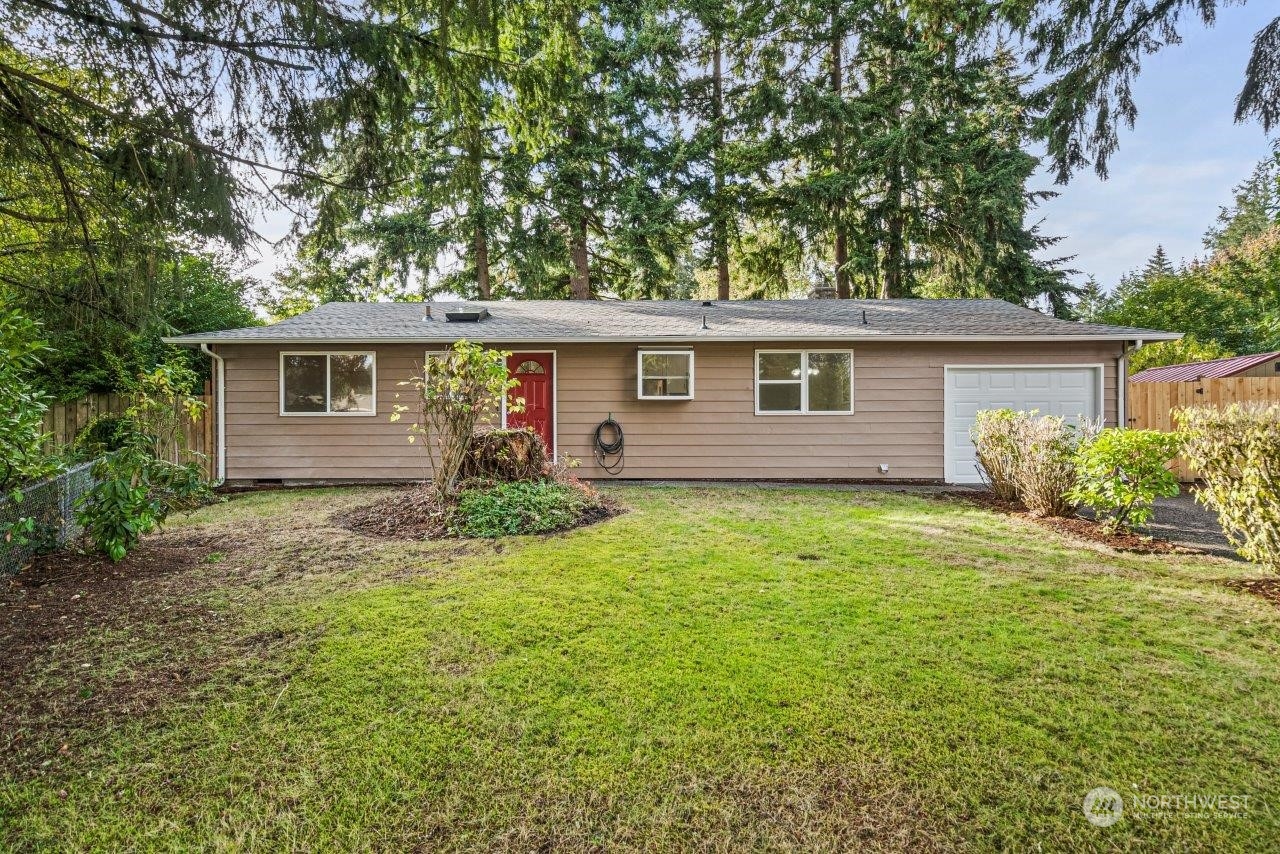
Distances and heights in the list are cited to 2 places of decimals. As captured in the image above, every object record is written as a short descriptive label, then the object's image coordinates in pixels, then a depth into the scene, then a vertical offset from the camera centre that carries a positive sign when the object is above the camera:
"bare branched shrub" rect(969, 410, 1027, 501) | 6.10 -0.28
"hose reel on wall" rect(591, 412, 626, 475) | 8.08 -0.28
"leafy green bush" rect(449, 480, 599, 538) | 4.98 -0.80
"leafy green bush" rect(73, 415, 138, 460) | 4.69 -0.13
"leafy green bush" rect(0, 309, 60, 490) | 3.11 +0.13
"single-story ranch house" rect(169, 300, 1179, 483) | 7.82 +0.48
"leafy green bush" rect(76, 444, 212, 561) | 3.74 -0.56
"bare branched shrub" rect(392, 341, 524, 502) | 5.29 +0.33
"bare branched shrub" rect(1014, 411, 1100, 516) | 5.38 -0.37
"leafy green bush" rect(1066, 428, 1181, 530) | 4.52 -0.42
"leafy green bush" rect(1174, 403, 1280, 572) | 3.48 -0.29
